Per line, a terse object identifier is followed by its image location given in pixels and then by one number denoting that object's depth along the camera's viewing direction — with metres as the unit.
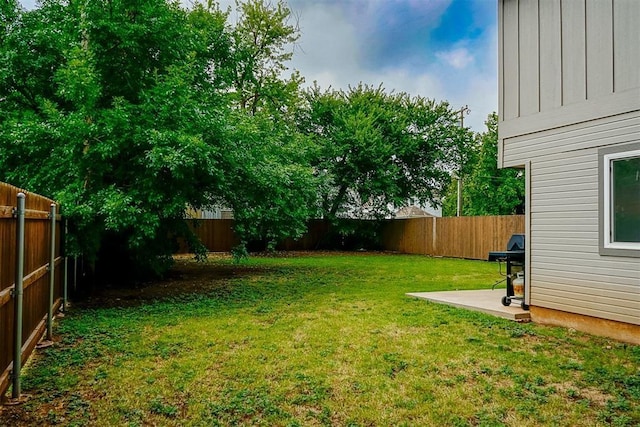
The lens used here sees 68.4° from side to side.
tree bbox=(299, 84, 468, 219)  17.02
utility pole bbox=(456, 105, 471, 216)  18.88
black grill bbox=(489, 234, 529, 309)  5.83
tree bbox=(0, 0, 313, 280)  6.01
